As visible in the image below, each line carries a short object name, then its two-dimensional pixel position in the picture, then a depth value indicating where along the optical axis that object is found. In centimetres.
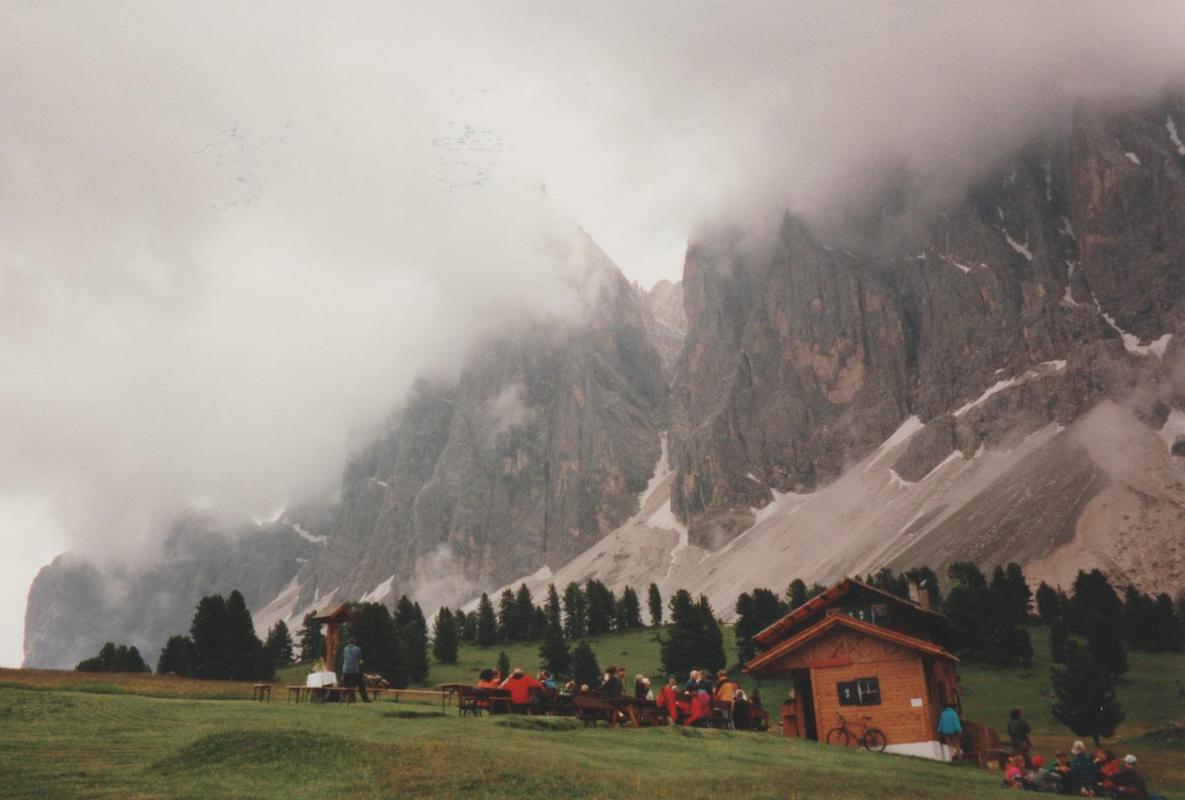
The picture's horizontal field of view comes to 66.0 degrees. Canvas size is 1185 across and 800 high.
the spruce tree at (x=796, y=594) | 11921
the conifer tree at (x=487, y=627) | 13250
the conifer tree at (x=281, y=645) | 12294
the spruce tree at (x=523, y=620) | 13725
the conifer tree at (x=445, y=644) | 11225
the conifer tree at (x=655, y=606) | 14525
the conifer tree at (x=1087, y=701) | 5712
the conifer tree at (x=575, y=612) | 13812
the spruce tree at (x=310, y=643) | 11539
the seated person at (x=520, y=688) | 2842
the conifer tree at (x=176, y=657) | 9044
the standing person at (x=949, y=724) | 3203
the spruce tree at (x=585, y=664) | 9250
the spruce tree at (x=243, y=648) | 7950
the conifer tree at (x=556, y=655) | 10162
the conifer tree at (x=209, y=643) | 7900
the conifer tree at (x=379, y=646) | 8519
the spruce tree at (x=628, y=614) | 13900
